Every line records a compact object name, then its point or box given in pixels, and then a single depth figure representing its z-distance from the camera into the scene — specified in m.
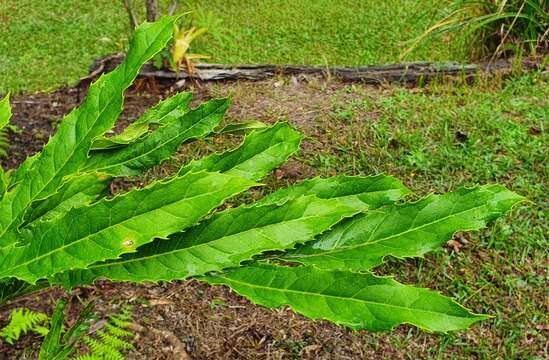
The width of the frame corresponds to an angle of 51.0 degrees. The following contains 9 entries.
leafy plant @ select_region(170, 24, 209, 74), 4.80
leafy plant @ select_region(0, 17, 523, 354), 0.73
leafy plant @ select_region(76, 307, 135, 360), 2.23
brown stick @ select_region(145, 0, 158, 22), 4.89
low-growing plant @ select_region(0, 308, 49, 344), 2.38
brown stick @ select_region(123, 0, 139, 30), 4.82
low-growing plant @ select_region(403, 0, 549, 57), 4.67
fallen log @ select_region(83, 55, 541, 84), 4.54
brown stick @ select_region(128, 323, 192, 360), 2.41
